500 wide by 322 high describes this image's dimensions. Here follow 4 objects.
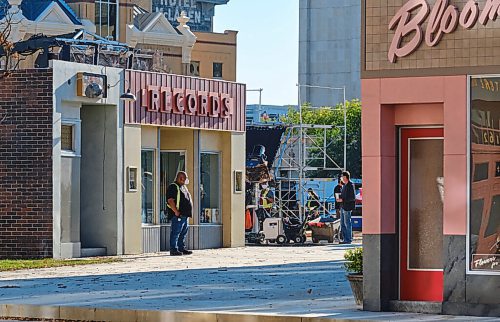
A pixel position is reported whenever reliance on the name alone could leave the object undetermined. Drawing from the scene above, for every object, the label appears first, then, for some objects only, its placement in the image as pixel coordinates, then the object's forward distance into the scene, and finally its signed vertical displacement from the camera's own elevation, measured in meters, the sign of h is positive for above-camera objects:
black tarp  48.25 +1.06
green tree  98.91 +2.63
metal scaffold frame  45.80 -0.45
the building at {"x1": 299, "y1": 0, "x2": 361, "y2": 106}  135.12 +11.56
